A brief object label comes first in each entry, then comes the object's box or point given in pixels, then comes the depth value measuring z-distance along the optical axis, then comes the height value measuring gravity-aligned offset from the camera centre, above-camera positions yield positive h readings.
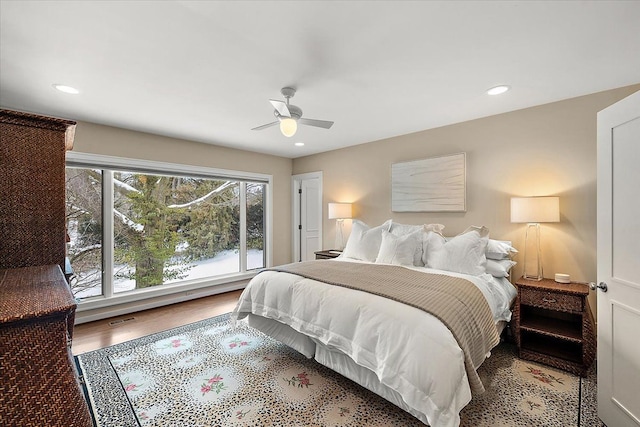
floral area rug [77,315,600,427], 1.85 -1.35
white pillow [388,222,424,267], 3.18 -0.25
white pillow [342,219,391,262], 3.51 -0.41
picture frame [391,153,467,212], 3.50 +0.35
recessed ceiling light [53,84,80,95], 2.47 +1.11
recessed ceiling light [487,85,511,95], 2.54 +1.11
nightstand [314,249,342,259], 4.43 -0.68
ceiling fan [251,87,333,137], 2.43 +0.86
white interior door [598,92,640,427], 1.58 -0.32
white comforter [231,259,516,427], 1.50 -0.81
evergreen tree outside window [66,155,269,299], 3.54 -0.17
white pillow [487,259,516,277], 2.77 -0.56
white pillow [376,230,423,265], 3.14 -0.42
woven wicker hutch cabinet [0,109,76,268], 1.14 +0.10
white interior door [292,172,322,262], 5.32 -0.06
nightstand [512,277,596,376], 2.33 -1.05
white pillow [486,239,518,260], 2.91 -0.41
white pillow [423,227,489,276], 2.76 -0.43
